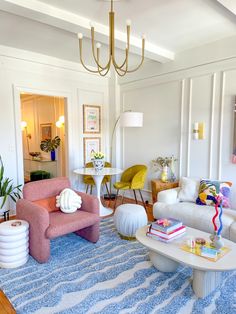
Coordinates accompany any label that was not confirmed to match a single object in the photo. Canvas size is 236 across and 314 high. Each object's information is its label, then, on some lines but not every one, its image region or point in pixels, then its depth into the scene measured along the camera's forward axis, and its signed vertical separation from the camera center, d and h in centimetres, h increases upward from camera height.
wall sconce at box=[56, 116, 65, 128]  591 +34
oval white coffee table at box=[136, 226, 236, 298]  177 -100
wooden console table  376 -83
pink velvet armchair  243 -95
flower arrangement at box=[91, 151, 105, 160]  393 -35
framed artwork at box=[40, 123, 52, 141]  647 +13
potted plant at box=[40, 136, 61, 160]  609 -25
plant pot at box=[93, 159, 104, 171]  388 -48
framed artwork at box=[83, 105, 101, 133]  482 +35
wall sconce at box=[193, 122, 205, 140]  368 +6
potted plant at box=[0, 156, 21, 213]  349 -89
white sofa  263 -99
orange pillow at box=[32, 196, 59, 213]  290 -86
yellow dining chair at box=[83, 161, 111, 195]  444 -85
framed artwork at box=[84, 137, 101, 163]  487 -23
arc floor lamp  404 +28
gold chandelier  223 +101
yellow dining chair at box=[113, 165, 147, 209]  403 -83
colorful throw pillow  309 -77
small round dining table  375 -62
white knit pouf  293 -109
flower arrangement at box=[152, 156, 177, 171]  414 -50
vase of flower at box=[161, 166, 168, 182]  403 -69
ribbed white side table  234 -112
